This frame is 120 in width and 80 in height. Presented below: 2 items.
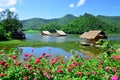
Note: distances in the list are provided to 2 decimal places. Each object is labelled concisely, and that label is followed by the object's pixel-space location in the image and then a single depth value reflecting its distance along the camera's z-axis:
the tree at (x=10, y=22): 25.96
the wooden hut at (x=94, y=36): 19.37
